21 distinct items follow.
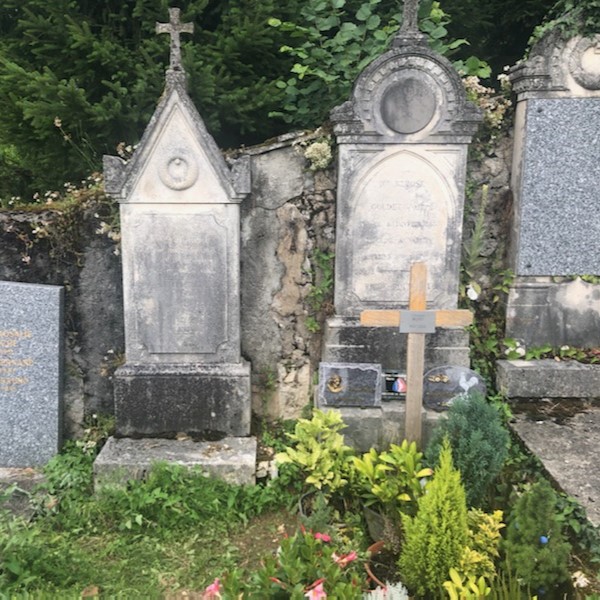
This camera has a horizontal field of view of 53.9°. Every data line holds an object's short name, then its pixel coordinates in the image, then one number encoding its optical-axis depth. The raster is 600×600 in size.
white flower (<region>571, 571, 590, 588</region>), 2.66
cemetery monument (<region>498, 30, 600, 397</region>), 4.48
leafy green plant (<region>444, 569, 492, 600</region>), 2.44
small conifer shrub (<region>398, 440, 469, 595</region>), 2.61
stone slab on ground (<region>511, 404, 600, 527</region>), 3.32
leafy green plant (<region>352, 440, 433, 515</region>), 3.15
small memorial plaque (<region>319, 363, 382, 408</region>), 4.26
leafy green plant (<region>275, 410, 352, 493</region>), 3.48
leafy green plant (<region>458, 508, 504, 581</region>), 2.64
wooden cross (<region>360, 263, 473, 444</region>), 3.78
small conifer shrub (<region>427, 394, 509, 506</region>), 3.26
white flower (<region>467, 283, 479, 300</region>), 4.73
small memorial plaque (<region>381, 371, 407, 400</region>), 4.38
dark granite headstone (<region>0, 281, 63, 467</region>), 4.40
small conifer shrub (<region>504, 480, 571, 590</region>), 2.62
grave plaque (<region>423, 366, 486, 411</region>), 4.29
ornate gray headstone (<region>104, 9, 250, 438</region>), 4.16
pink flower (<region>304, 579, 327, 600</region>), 2.28
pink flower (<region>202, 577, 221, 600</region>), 2.40
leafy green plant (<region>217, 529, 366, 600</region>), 2.33
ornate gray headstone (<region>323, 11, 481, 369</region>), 4.24
